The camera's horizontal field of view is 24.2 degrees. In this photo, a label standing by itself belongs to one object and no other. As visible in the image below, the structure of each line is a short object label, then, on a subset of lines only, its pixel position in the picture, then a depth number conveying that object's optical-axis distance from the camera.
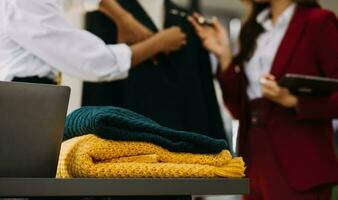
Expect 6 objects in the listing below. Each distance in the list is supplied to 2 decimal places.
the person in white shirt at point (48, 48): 2.11
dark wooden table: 1.23
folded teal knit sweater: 1.38
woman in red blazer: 2.72
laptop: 1.28
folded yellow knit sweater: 1.36
